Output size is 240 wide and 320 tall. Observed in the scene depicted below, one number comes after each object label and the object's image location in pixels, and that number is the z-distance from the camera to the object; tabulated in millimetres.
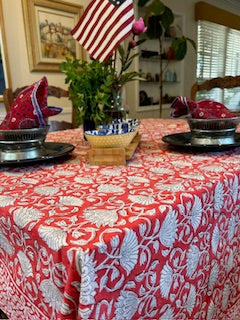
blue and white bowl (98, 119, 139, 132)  815
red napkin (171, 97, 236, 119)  845
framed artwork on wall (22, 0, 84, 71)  2217
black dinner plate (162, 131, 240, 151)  784
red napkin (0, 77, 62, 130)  745
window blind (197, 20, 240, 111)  4281
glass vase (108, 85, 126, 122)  949
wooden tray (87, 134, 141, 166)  712
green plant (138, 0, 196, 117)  2744
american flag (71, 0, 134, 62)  1003
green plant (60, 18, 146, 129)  856
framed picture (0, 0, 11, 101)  2059
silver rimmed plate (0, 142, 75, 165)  698
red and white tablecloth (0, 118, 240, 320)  351
